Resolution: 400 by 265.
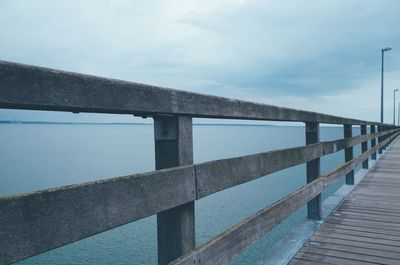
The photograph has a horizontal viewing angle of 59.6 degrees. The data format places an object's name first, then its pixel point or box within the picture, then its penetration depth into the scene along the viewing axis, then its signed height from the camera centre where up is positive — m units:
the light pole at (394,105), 50.54 +2.59
